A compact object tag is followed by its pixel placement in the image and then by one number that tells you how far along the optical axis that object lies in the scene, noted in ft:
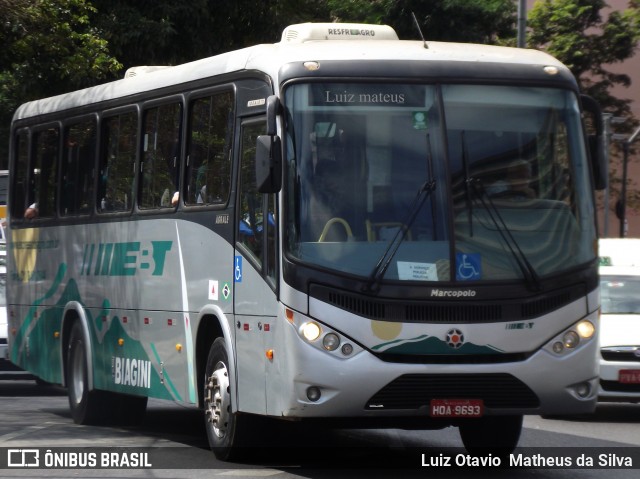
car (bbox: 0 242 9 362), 65.21
